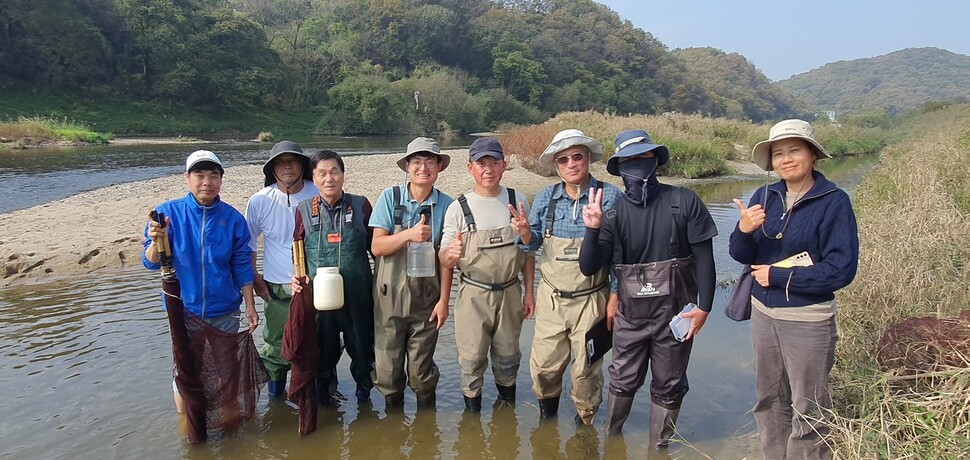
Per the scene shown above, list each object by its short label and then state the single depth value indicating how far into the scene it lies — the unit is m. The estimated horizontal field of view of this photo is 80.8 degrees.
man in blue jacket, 3.72
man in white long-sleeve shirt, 4.28
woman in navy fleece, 2.92
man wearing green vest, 4.09
